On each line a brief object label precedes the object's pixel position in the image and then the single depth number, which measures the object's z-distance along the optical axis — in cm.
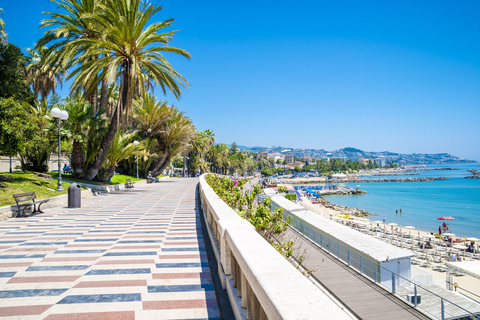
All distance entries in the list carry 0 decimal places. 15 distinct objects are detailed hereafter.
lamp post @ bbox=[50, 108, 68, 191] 1285
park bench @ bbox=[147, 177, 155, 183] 3083
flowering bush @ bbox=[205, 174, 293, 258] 582
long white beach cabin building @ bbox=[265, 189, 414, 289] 1227
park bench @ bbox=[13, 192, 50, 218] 990
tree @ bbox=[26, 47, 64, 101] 3512
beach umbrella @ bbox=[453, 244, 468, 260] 2889
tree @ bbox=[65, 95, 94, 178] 1794
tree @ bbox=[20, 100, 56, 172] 1795
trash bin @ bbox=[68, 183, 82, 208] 1199
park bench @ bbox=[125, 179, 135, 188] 2328
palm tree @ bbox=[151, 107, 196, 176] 3309
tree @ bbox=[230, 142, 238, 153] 12738
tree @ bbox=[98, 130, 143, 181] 2069
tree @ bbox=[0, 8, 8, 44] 2233
